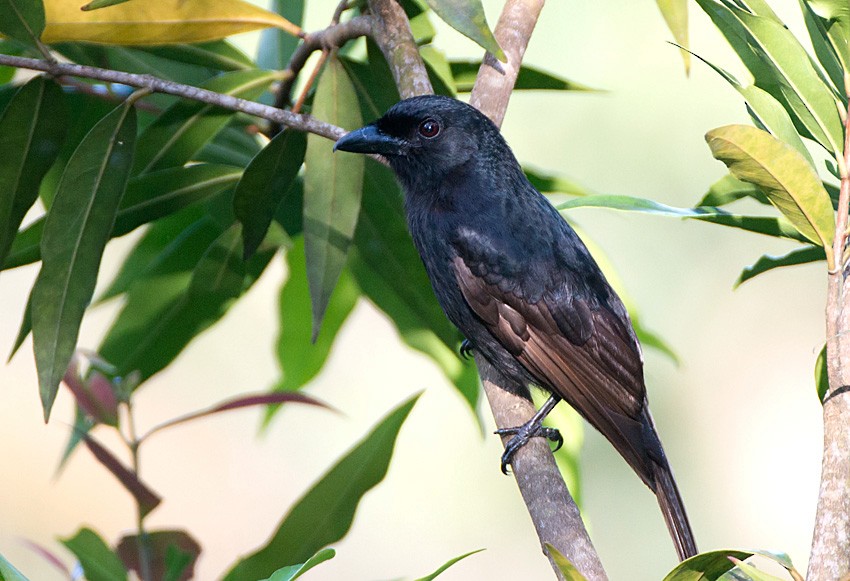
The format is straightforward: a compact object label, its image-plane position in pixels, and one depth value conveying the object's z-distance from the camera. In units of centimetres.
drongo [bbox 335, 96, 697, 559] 554
